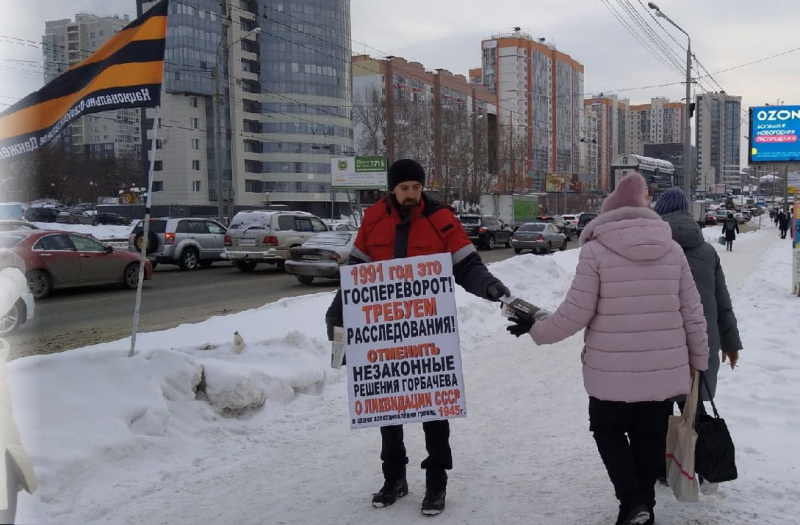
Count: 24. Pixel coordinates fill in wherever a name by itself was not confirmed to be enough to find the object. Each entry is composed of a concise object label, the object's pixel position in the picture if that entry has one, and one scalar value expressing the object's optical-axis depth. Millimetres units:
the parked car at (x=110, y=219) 61438
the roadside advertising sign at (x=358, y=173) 54875
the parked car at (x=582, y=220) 51625
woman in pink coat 3436
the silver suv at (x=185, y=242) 22688
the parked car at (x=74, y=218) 60022
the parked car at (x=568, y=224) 46512
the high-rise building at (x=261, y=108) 78688
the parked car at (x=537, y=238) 32469
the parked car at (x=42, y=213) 57656
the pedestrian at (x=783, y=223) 41500
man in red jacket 4070
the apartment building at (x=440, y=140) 67812
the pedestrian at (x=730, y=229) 29209
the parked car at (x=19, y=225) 21266
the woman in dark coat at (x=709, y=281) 4270
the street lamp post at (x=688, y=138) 28641
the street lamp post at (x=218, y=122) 28453
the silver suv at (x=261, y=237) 21781
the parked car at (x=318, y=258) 17969
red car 14773
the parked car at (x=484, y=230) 36219
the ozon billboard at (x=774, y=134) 28797
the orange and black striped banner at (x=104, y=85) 4871
